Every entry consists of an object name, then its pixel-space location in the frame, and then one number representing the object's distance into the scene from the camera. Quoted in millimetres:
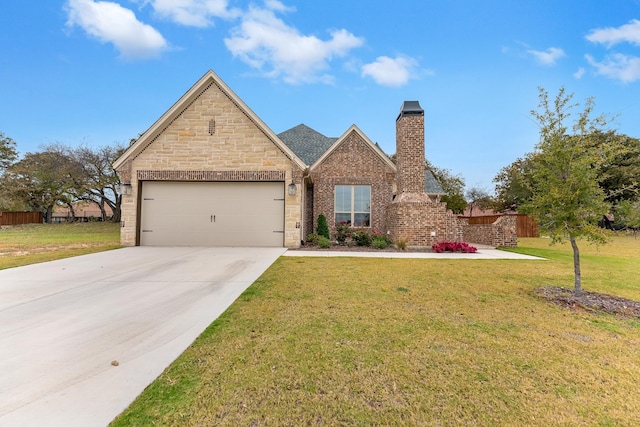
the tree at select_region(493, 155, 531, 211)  31262
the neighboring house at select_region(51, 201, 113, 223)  33388
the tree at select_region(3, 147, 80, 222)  28219
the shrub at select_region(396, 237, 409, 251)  11883
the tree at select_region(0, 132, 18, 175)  31031
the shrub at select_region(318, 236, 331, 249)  11766
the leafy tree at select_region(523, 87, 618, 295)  4801
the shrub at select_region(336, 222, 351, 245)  13370
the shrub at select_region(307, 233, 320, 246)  12454
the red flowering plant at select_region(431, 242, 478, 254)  11195
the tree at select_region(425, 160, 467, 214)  34216
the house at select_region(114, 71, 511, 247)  11812
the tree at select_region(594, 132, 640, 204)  27734
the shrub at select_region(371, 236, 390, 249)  11984
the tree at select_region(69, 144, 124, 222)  28250
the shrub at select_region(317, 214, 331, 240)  13491
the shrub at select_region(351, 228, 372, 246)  12680
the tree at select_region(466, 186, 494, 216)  41281
